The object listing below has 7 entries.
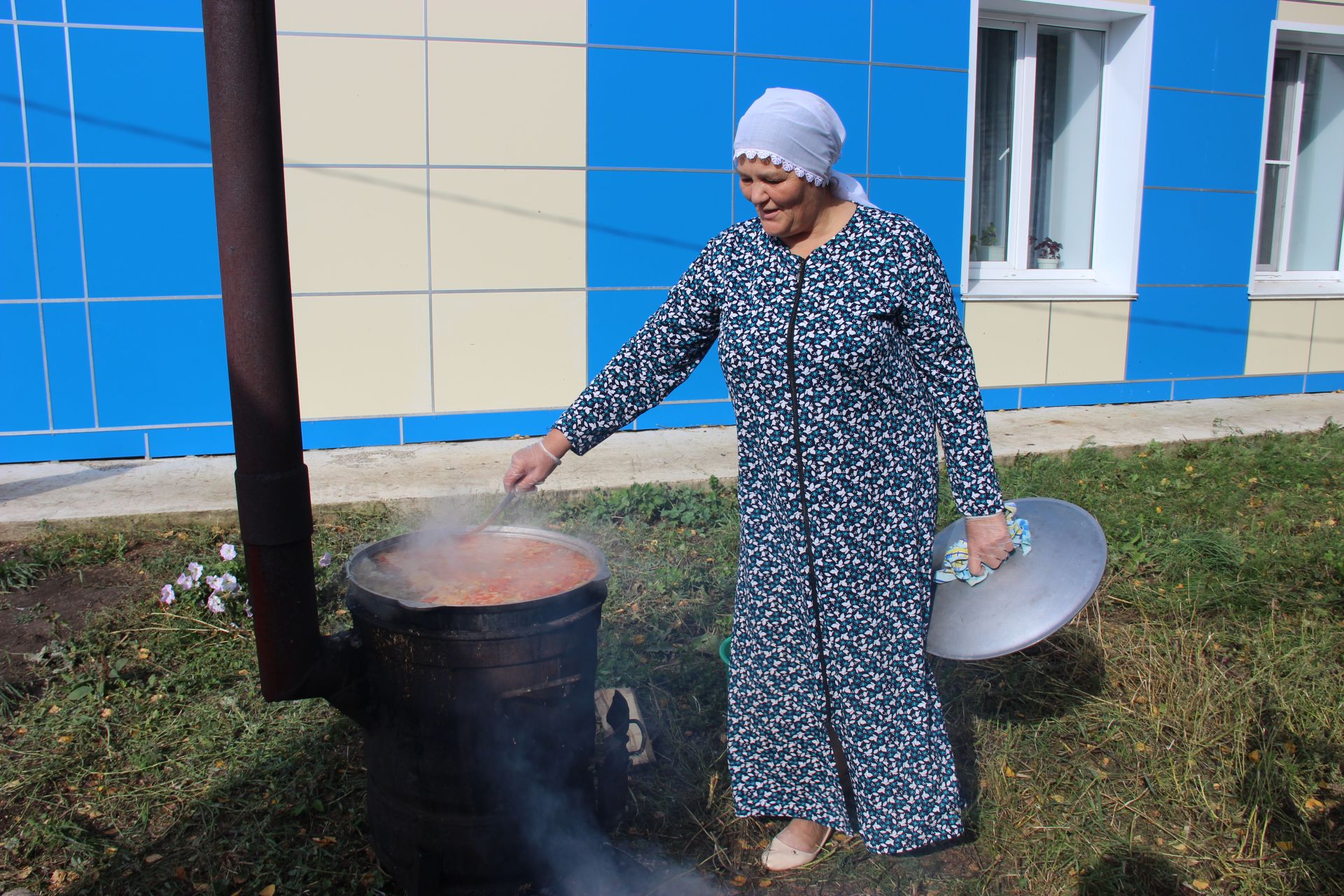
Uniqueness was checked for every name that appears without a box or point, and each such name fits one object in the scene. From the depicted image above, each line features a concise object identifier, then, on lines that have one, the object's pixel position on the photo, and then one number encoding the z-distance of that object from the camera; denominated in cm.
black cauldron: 214
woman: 215
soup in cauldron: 232
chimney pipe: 195
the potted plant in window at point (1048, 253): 748
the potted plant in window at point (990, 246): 729
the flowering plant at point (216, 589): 355
